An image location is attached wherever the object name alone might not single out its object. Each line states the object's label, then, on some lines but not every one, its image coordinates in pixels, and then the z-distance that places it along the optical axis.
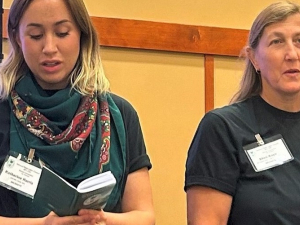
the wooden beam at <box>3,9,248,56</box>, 3.55
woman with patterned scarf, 2.43
